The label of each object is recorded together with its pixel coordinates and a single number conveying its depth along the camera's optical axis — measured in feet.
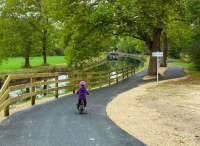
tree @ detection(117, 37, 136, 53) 303.11
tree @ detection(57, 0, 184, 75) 50.08
